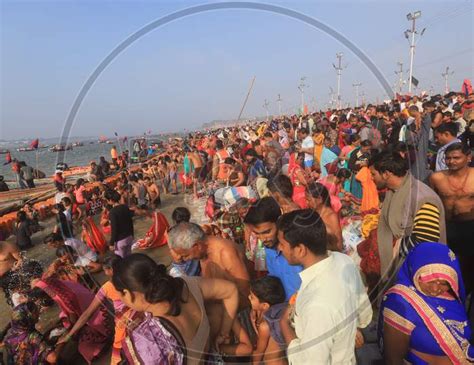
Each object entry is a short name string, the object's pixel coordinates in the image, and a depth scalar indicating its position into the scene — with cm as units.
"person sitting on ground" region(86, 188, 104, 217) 1119
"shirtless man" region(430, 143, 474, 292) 345
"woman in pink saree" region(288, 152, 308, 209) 476
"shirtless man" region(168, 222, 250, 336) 294
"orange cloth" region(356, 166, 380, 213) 540
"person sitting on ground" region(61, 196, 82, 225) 787
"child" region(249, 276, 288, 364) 257
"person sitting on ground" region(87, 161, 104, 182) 1719
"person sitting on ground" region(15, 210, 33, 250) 831
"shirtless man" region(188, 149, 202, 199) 1075
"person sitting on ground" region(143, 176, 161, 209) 1018
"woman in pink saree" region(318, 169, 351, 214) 457
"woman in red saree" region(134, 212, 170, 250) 715
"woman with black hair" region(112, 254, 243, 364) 188
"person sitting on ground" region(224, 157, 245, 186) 703
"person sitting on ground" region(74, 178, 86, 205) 1064
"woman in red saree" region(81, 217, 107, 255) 713
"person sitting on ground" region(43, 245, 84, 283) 459
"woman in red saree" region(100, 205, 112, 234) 794
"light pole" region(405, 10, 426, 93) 1959
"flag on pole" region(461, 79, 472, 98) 1391
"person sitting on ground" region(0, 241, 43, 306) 416
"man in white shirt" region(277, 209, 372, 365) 169
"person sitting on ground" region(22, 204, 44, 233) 966
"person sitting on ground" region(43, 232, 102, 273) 550
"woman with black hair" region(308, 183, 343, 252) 337
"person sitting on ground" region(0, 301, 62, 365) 320
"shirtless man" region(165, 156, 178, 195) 1322
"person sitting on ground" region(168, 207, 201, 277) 308
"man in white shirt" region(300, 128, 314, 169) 753
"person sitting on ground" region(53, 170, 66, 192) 1071
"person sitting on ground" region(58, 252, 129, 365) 305
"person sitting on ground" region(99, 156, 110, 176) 1969
